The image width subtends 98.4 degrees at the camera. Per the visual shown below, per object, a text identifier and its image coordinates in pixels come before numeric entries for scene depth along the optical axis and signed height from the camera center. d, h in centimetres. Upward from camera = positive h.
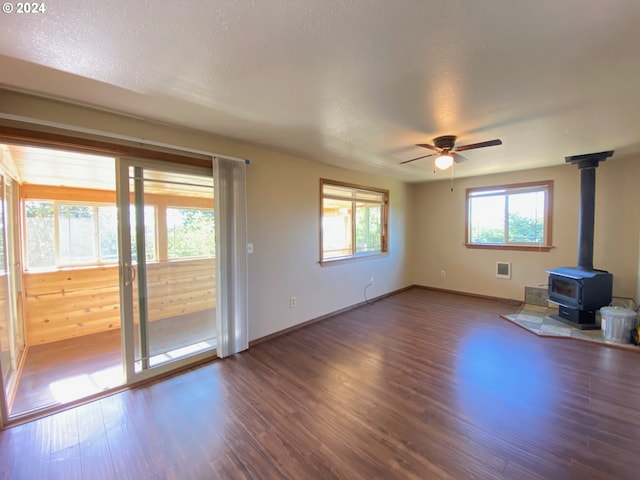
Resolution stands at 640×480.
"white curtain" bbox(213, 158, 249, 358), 306 -27
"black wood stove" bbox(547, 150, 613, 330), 381 -72
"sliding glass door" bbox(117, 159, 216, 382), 260 -35
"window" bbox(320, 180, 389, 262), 457 +15
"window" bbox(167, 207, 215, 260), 290 -3
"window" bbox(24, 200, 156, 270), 405 -5
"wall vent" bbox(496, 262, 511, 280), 524 -80
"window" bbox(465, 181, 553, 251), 486 +22
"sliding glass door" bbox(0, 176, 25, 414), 233 -66
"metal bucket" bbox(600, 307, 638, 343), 336 -119
